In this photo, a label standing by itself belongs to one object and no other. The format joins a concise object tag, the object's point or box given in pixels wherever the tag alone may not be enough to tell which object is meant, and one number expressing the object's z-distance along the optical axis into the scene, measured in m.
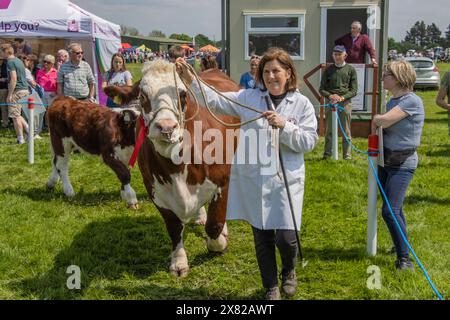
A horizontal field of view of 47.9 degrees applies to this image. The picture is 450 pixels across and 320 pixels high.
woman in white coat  3.54
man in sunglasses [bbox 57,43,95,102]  8.59
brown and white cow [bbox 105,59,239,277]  3.74
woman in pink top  12.23
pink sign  13.96
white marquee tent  13.62
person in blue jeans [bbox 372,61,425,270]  4.20
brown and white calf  6.76
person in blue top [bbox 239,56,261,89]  9.33
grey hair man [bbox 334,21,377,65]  11.03
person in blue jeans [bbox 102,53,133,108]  9.12
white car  24.27
